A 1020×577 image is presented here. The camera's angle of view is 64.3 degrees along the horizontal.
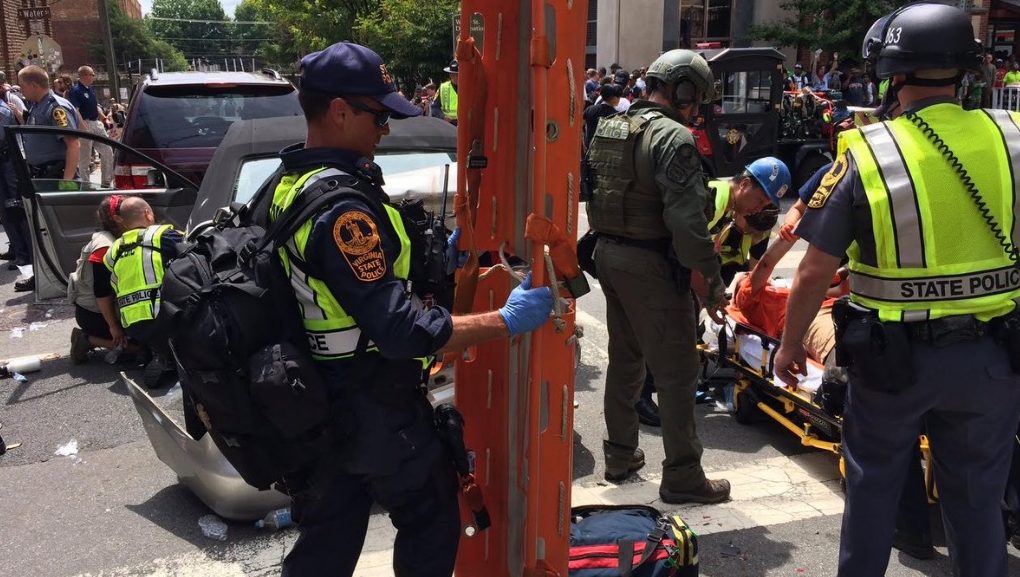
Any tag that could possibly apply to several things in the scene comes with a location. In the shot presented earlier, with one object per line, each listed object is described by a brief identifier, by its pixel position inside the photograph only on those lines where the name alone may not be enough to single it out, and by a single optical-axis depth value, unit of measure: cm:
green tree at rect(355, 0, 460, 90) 2355
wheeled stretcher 358
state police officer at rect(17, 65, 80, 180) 803
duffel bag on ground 261
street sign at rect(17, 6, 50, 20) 2675
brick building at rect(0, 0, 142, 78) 2474
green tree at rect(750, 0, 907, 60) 2047
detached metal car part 338
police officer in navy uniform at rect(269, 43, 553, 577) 194
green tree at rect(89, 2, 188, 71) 5814
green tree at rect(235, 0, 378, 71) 2853
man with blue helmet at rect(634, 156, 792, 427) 389
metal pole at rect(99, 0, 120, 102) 2572
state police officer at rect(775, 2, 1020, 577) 224
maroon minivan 701
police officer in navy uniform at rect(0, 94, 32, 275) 821
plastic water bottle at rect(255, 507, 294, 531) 351
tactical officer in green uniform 317
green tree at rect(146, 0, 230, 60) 10338
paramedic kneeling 383
